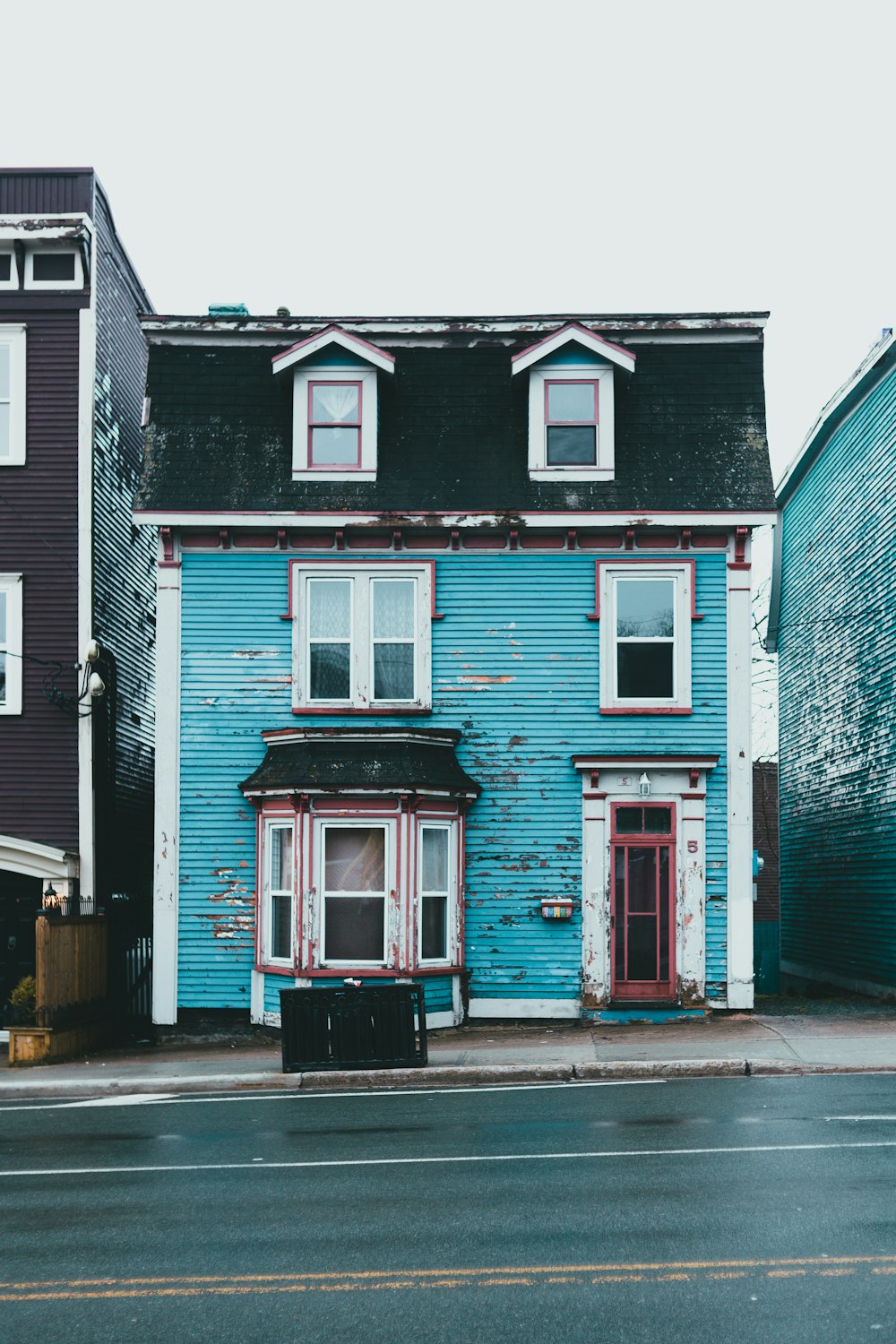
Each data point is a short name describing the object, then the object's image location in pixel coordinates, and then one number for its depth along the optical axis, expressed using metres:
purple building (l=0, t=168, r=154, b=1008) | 19.47
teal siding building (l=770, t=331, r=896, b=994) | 22.70
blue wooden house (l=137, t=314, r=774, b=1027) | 18.42
